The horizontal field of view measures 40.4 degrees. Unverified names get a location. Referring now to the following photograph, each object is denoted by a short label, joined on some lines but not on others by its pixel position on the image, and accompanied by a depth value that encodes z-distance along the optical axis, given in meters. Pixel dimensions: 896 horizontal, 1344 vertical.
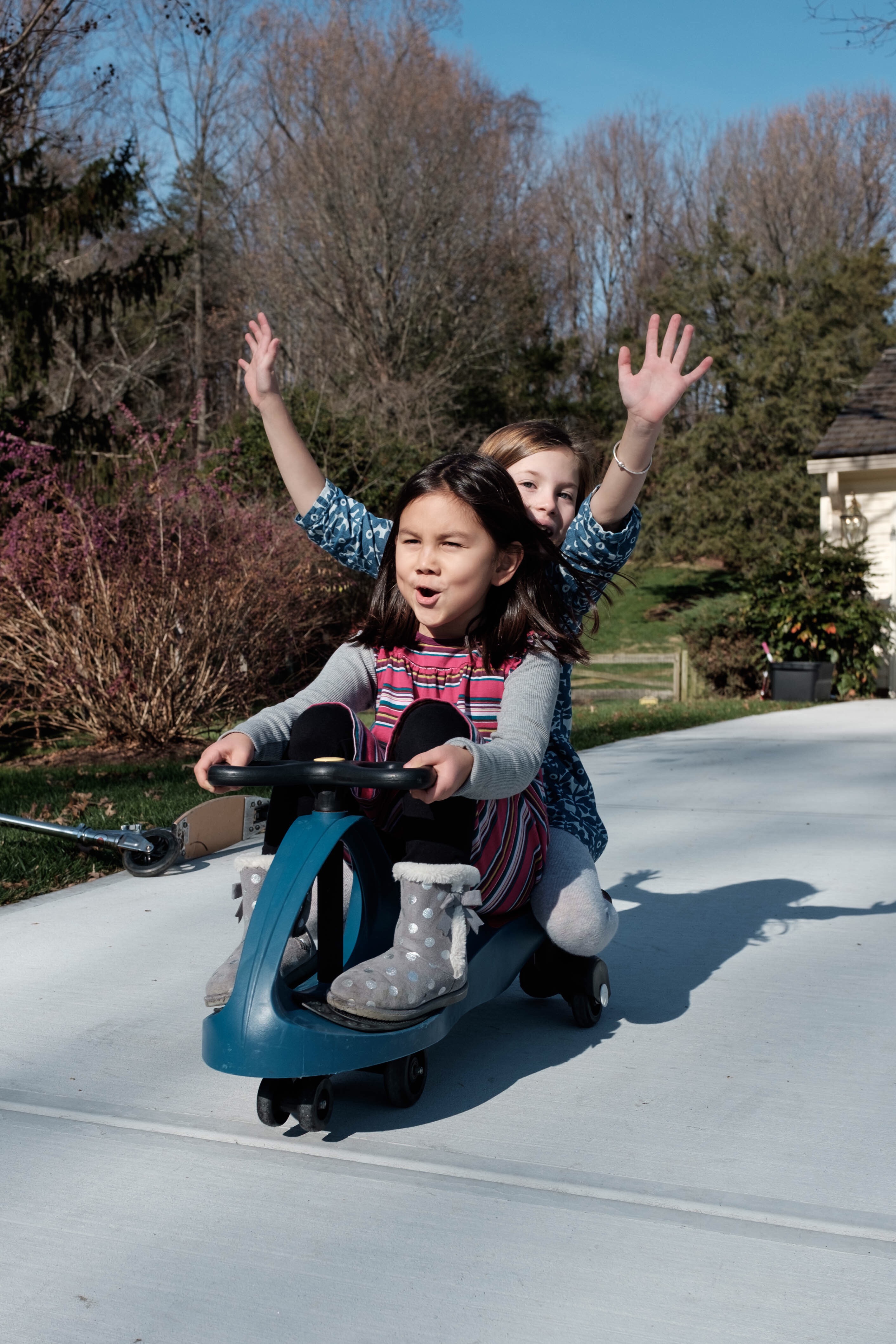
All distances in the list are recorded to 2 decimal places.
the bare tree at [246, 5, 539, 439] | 21.30
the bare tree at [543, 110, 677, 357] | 30.16
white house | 12.59
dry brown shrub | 7.45
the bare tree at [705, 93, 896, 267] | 29.02
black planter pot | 11.34
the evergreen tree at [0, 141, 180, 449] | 12.44
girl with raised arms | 2.51
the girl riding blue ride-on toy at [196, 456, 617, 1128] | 1.96
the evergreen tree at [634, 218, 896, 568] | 21.30
